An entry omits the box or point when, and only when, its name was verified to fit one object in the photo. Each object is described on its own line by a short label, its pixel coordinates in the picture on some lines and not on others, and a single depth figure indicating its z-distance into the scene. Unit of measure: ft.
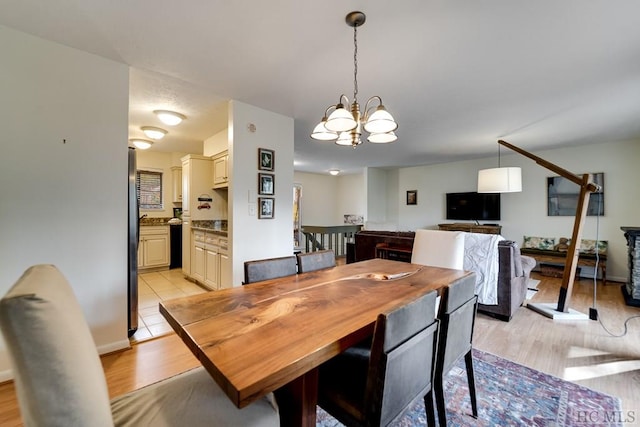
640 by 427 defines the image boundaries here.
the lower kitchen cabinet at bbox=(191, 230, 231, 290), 11.14
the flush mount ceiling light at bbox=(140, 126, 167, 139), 12.49
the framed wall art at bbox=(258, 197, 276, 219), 10.46
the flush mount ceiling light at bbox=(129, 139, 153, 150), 14.03
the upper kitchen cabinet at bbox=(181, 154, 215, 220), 14.19
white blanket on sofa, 9.26
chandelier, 5.49
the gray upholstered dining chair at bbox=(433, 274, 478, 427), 4.15
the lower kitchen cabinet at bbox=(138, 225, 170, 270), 16.14
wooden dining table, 2.58
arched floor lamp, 9.81
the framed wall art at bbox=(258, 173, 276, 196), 10.44
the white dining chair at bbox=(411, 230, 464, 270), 7.61
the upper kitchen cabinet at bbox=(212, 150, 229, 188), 13.21
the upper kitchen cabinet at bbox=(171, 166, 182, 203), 18.06
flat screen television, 19.13
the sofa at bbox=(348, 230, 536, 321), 9.11
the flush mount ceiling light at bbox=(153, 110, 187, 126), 10.80
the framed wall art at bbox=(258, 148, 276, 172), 10.41
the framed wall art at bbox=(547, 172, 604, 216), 15.35
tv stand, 18.48
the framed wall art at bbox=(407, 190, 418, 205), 23.77
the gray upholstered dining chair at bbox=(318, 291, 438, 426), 3.08
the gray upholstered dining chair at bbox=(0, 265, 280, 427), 1.92
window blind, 17.43
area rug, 5.05
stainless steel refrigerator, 7.93
